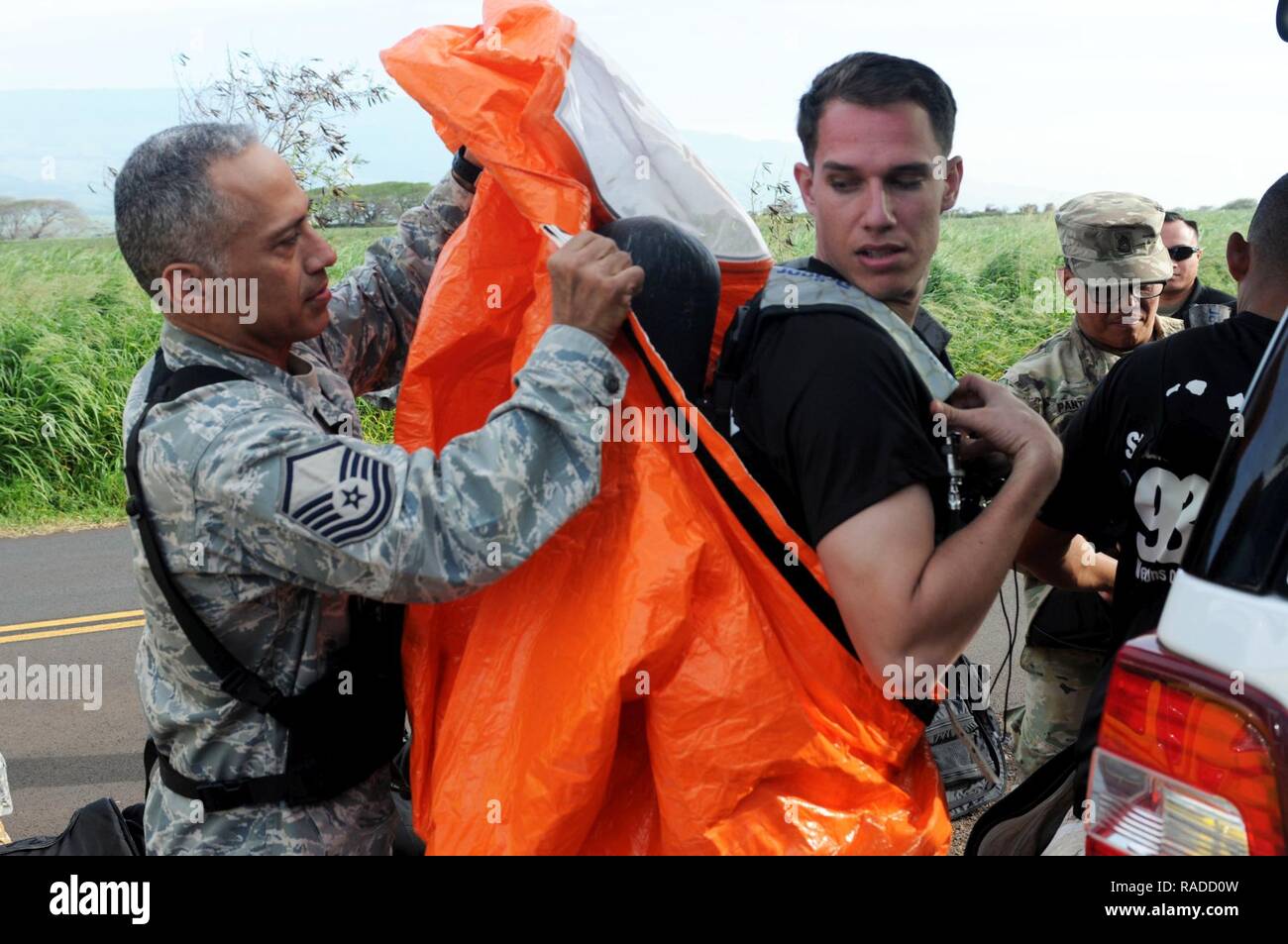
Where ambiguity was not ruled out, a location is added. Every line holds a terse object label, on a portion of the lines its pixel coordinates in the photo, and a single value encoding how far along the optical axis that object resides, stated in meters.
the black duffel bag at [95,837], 2.28
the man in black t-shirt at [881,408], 1.79
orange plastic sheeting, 1.87
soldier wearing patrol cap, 3.96
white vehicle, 1.38
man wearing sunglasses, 5.88
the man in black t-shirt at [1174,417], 2.39
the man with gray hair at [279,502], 1.89
